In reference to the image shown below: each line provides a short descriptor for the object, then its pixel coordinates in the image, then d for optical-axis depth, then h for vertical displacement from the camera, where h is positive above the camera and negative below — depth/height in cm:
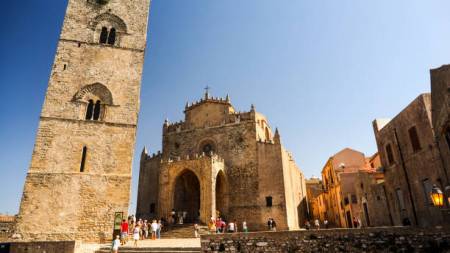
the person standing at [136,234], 1383 -44
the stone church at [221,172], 2355 +425
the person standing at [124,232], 1481 -36
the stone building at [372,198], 1953 +153
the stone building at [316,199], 4112 +330
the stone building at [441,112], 1209 +452
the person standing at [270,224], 2203 -16
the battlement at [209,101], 2975 +1199
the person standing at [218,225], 1931 -14
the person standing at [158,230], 1769 -36
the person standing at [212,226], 1856 -19
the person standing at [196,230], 1918 -43
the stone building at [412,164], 1415 +284
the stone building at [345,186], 2398 +335
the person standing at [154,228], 1696 -22
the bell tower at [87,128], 1562 +567
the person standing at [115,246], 1212 -84
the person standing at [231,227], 1885 -27
